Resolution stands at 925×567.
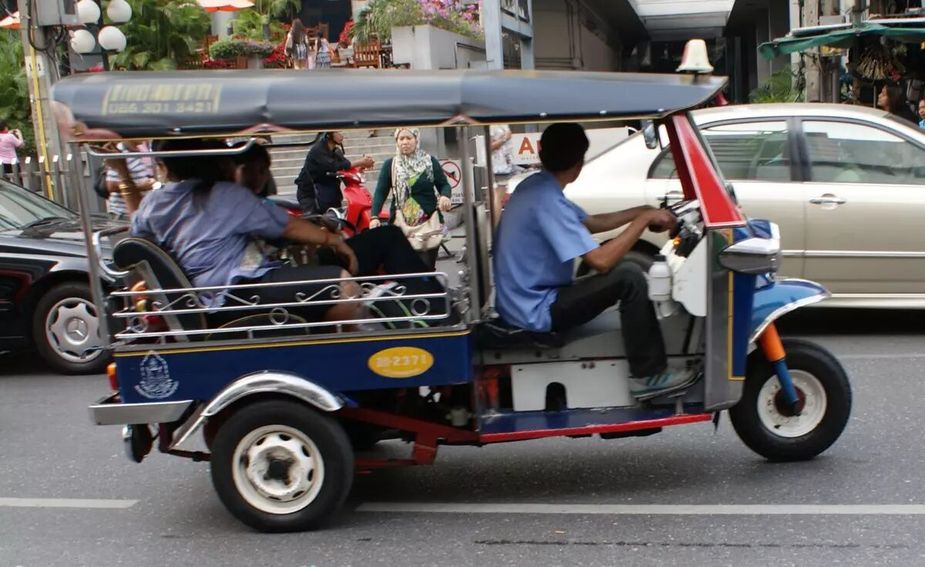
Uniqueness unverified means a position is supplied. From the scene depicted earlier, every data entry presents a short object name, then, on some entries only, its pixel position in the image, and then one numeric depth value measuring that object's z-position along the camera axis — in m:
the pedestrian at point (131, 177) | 5.39
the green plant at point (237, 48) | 24.34
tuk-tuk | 4.71
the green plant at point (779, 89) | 19.81
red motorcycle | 9.94
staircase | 10.65
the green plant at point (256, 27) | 27.02
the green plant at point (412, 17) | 19.70
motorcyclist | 9.13
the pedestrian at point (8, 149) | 20.39
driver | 5.12
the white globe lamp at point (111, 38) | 17.42
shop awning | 12.67
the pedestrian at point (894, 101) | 13.30
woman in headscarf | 8.65
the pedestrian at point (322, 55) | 24.16
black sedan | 8.65
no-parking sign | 9.47
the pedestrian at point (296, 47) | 24.28
